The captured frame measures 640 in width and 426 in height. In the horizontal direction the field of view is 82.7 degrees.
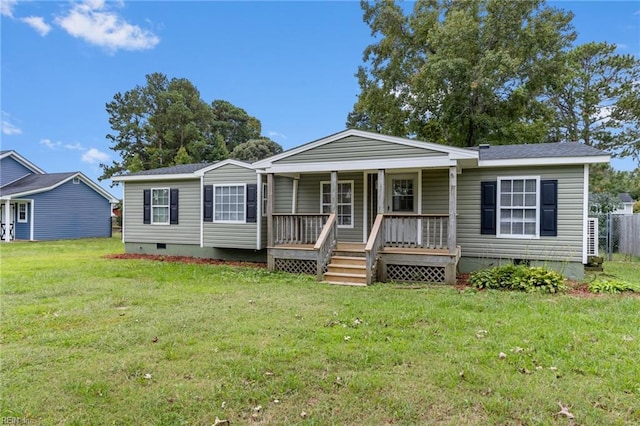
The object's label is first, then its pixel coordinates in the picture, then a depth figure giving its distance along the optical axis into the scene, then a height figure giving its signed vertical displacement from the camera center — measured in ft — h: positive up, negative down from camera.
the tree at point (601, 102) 66.23 +21.34
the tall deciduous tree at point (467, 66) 53.78 +22.27
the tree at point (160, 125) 110.32 +26.45
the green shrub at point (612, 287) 23.13 -4.73
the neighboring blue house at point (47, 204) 65.92 +0.82
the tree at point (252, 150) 109.40 +18.26
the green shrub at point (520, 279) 23.31 -4.45
